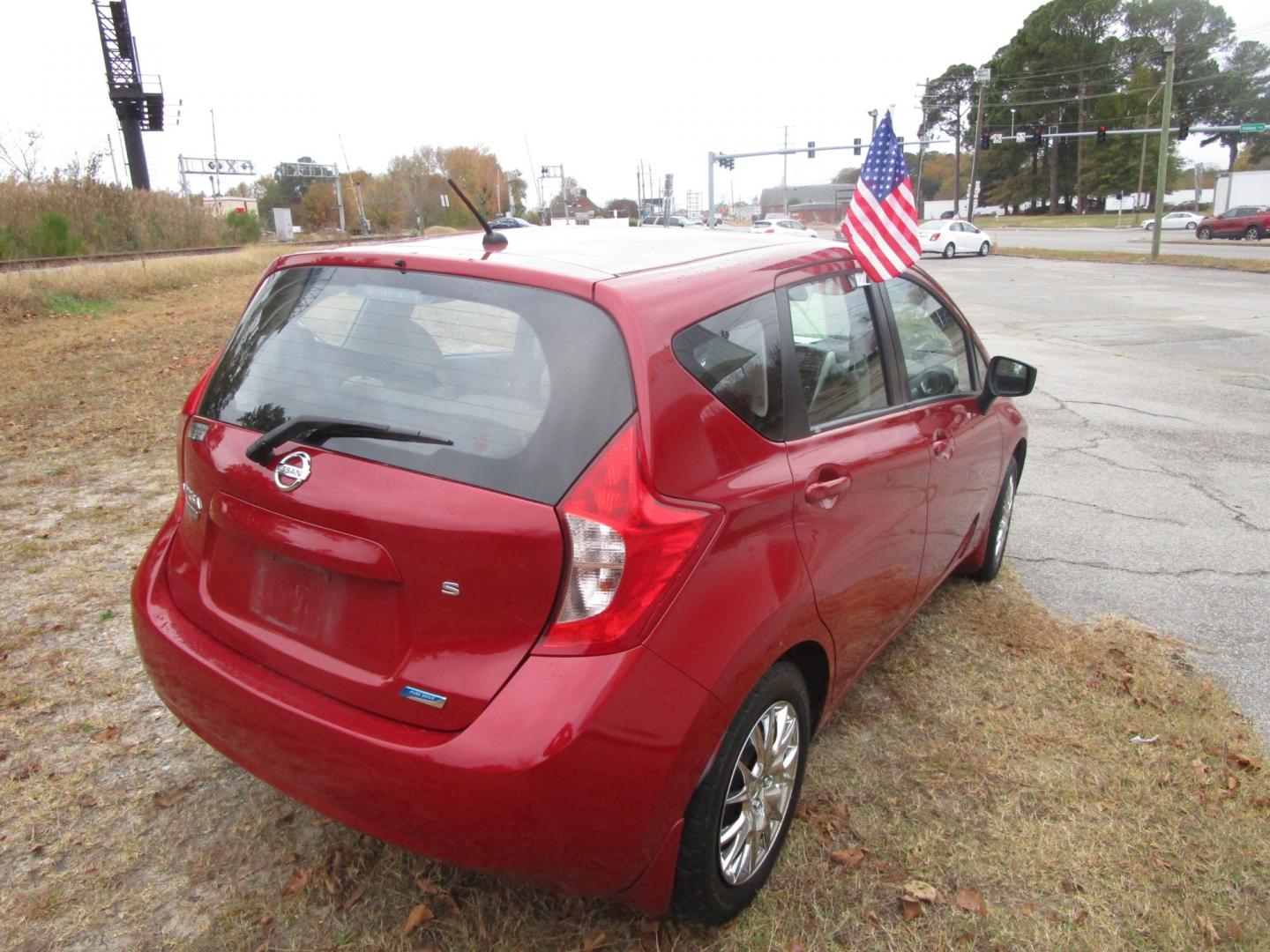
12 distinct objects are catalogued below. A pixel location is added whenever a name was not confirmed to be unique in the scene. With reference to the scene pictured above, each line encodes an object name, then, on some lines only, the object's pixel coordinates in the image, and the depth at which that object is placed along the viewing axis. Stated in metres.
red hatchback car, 1.90
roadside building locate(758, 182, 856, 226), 114.12
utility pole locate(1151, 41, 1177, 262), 28.06
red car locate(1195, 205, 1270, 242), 45.81
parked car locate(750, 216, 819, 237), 43.78
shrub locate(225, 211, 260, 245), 29.80
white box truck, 61.09
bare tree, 22.75
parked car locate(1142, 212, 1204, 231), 63.22
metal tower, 31.81
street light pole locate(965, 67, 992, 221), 46.01
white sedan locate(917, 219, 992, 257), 35.84
